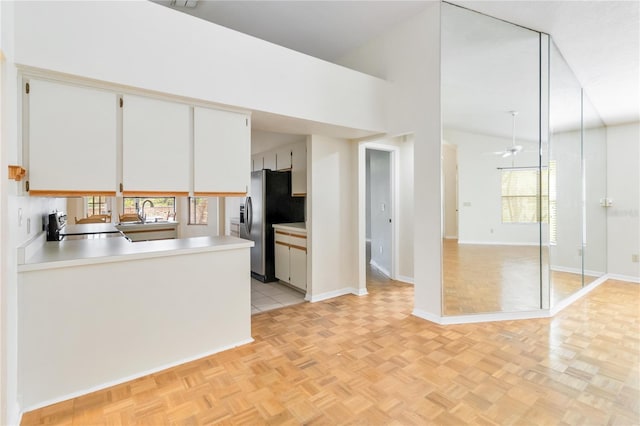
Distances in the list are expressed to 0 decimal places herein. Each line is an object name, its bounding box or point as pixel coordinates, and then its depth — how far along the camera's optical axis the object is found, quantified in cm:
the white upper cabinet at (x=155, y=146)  224
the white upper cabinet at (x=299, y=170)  443
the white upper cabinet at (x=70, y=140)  193
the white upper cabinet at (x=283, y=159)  481
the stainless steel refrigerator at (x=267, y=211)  465
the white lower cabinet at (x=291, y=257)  406
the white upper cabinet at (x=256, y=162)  567
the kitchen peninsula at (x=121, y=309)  188
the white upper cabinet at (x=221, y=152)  256
